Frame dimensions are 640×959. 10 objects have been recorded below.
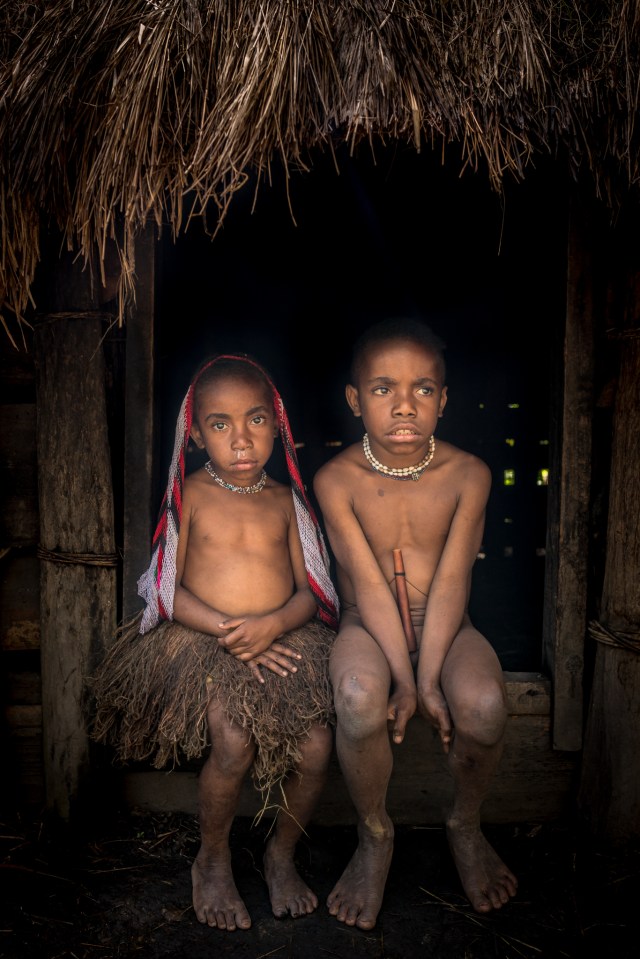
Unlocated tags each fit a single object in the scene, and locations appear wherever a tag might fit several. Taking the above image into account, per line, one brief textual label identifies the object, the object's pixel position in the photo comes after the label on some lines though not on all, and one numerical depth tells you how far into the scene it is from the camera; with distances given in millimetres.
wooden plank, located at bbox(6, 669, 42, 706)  2895
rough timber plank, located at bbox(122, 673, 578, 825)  2744
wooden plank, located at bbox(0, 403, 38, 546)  2846
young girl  2314
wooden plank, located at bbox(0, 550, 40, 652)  2867
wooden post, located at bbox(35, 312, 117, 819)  2713
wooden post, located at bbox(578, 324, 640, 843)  2539
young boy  2242
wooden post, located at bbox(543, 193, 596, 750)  2570
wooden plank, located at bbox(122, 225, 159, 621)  2699
